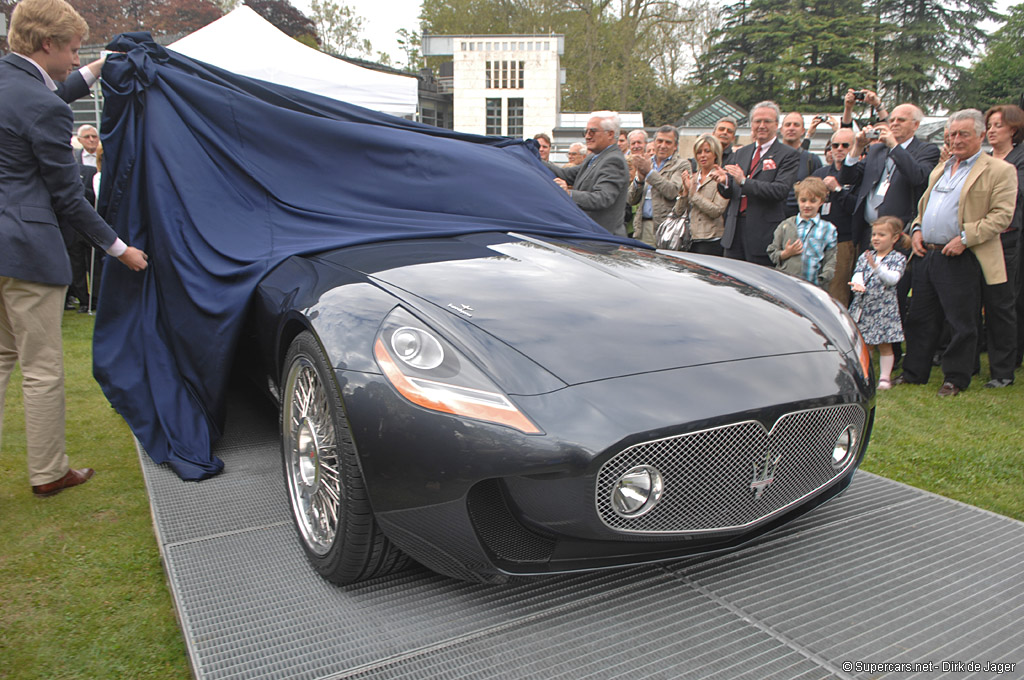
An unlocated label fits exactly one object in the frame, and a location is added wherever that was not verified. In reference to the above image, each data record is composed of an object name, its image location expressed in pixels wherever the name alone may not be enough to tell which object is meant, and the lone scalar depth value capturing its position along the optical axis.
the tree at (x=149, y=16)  41.69
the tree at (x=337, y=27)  48.56
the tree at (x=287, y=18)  46.16
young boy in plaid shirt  5.00
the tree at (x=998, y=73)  41.16
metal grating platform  1.76
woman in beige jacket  5.42
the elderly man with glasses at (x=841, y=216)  5.88
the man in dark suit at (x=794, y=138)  5.69
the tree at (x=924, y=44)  42.09
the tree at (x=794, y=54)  42.69
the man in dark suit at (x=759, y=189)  5.24
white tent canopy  9.62
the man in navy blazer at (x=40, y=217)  2.64
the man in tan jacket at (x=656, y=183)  5.98
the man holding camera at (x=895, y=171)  5.25
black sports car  1.69
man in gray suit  5.02
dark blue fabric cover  2.93
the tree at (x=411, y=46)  58.88
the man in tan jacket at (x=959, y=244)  4.49
